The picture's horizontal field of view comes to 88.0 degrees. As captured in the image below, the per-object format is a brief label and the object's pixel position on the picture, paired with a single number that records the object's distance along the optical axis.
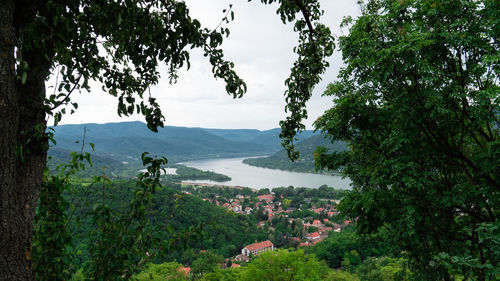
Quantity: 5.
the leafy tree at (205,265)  15.76
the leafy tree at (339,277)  14.18
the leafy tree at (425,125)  3.19
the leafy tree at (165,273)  12.67
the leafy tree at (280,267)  8.72
